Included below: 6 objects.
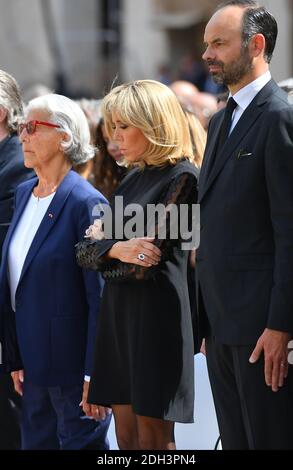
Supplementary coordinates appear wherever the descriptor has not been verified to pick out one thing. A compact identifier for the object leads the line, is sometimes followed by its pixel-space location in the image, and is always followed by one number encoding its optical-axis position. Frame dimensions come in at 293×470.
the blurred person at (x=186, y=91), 15.92
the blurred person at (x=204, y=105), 13.75
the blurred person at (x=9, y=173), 9.73
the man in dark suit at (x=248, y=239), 6.93
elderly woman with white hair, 8.68
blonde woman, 7.85
